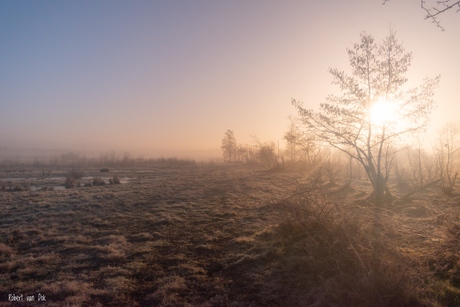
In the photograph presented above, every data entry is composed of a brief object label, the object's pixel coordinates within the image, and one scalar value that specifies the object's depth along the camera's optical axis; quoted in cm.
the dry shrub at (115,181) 2382
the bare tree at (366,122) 1223
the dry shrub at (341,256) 391
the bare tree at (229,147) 7734
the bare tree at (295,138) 1404
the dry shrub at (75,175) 2329
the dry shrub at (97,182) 2242
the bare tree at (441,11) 354
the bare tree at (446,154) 1405
